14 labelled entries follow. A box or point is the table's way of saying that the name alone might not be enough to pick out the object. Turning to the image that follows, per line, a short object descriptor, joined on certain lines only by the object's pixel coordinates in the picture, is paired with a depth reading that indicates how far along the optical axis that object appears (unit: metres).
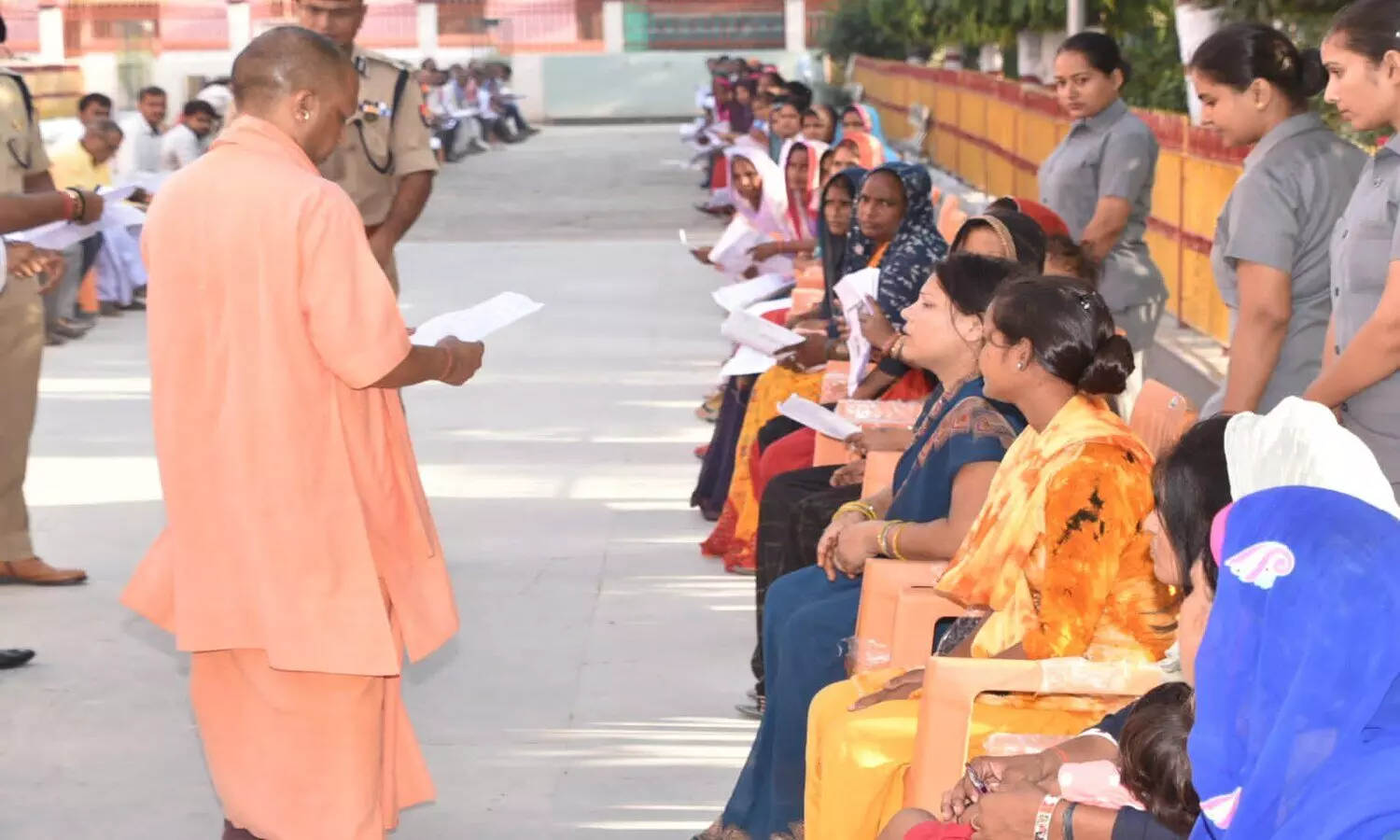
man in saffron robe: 3.81
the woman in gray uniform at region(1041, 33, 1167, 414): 6.09
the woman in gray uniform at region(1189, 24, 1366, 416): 4.41
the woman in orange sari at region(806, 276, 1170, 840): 3.37
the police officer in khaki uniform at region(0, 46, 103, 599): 6.42
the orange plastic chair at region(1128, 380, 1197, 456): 3.98
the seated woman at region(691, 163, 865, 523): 7.04
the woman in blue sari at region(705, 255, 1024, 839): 3.98
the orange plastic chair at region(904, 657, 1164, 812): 3.26
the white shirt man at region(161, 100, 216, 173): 14.45
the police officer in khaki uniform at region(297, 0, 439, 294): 6.14
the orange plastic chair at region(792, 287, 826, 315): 7.28
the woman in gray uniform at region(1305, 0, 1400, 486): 3.73
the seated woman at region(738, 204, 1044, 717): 4.90
